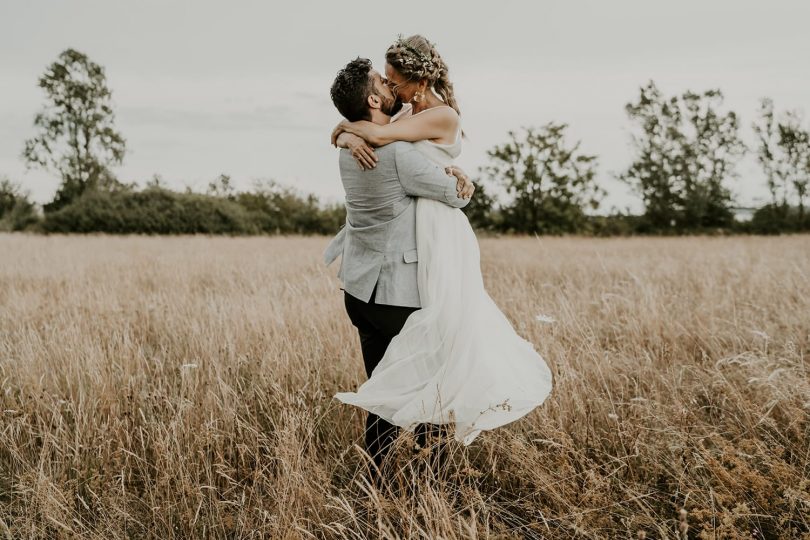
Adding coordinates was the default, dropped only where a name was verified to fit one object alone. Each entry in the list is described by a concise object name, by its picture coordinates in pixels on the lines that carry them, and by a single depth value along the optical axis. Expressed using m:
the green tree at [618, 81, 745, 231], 33.66
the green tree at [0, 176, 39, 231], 33.78
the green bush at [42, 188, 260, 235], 30.27
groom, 2.55
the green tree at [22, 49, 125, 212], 34.62
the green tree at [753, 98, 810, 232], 32.03
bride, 2.60
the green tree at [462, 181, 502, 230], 30.00
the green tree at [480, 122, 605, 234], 29.89
